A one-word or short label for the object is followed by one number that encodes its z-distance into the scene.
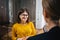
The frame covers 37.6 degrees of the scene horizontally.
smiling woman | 1.52
